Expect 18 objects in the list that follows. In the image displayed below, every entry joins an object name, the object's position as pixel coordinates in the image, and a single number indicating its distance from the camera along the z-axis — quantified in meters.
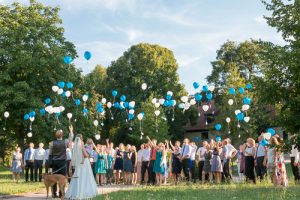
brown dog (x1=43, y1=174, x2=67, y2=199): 12.99
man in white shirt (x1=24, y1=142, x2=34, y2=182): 22.95
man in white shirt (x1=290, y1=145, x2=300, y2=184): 16.58
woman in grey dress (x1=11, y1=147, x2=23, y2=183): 24.09
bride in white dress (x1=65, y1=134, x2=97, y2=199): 13.48
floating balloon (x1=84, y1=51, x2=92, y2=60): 20.31
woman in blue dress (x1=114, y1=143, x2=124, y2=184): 21.56
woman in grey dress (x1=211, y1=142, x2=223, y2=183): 18.79
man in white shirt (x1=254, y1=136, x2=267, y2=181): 16.69
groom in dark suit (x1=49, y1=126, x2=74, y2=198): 13.63
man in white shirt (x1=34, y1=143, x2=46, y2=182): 22.72
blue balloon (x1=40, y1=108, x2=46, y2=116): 28.94
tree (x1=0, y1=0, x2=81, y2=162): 30.70
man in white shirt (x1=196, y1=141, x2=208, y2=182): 19.94
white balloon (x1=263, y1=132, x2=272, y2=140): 16.61
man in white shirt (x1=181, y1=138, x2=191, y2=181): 19.58
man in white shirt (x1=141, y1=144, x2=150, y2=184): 19.77
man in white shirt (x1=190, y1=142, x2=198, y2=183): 19.84
